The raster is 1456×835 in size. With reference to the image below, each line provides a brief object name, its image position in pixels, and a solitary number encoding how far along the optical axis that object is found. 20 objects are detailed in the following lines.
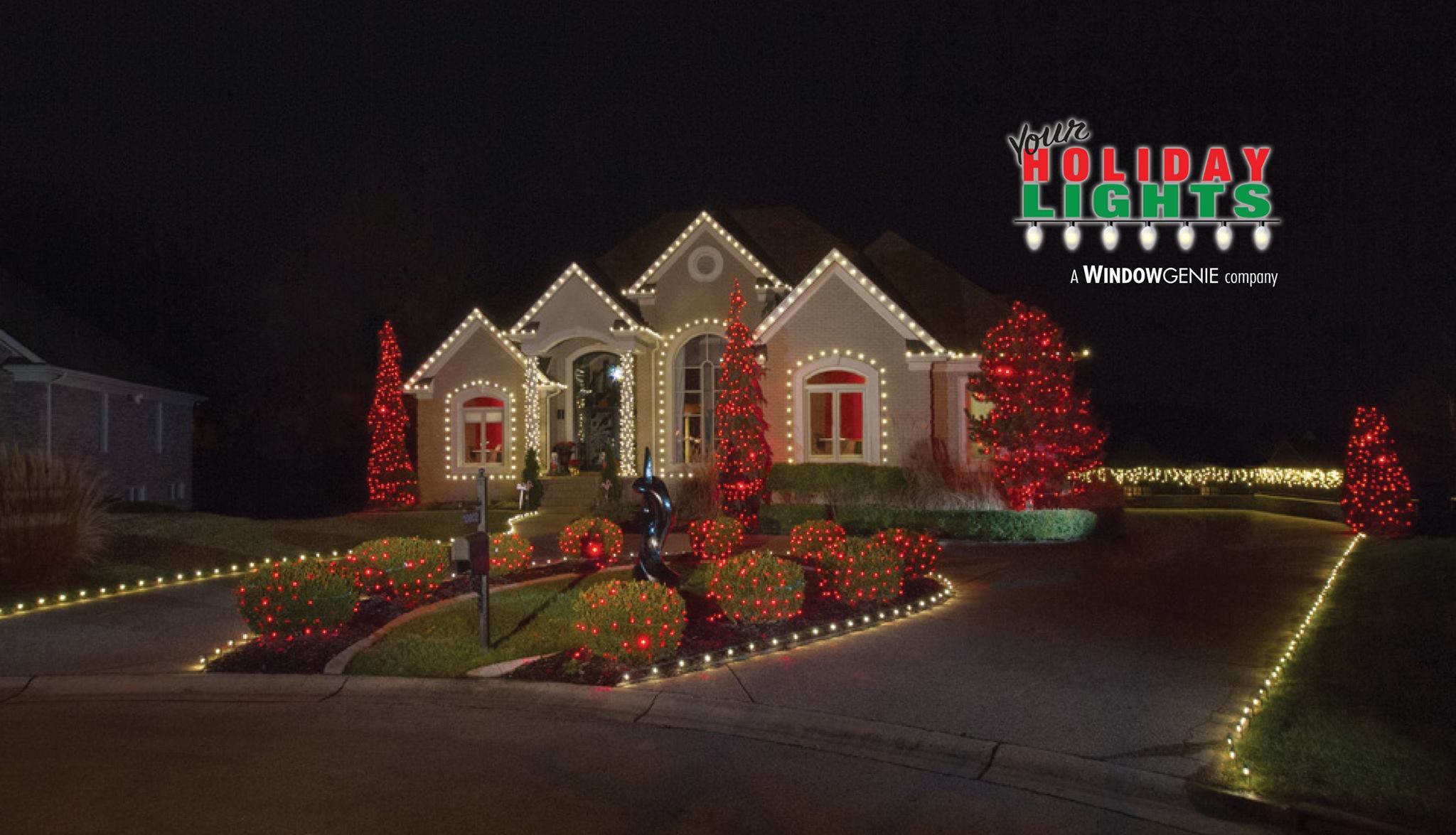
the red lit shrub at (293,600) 9.97
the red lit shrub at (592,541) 15.58
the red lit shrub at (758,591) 10.39
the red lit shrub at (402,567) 11.93
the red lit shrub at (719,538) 15.16
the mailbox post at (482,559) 9.87
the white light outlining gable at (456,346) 27.67
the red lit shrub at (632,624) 9.20
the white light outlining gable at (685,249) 26.00
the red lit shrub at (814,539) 12.91
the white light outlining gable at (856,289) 23.83
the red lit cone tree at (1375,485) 20.55
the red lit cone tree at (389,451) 27.14
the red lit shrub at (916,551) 13.11
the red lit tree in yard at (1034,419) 20.78
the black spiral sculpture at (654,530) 11.89
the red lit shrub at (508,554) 13.65
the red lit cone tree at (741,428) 22.08
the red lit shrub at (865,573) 11.45
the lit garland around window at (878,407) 24.11
